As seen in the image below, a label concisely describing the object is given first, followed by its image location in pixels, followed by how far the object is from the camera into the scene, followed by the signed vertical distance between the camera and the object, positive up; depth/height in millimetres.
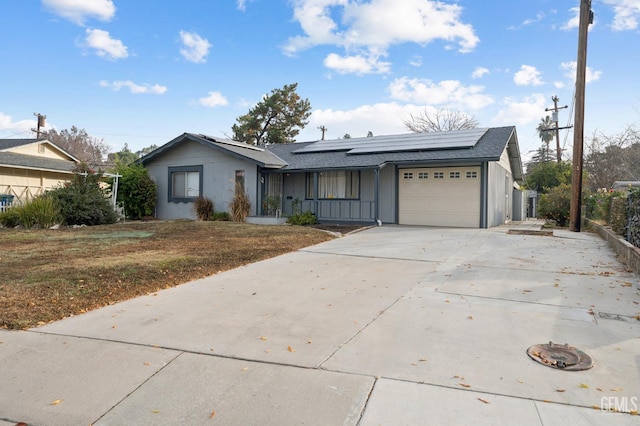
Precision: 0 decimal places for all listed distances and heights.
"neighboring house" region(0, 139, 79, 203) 19203 +1549
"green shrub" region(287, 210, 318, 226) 16047 -690
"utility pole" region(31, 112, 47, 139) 35569 +7179
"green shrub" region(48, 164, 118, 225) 14969 -66
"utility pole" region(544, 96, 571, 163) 33922 +8448
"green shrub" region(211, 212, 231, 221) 16859 -648
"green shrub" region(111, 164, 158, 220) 18078 +353
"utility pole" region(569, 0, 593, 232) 13828 +3134
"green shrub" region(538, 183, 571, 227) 16984 -26
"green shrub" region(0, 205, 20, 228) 14461 -727
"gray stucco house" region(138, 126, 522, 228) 15141 +1133
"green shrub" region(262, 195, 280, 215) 16875 -104
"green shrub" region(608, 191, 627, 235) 9820 -179
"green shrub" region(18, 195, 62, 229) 14094 -527
